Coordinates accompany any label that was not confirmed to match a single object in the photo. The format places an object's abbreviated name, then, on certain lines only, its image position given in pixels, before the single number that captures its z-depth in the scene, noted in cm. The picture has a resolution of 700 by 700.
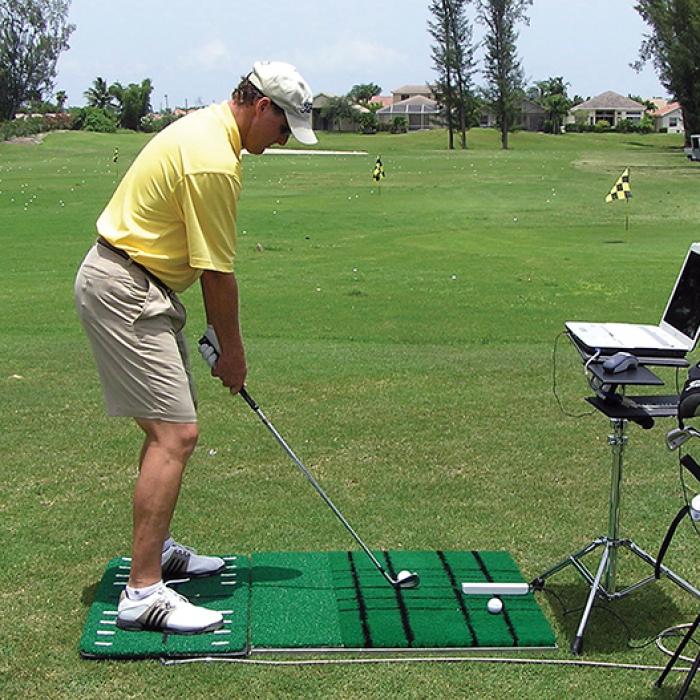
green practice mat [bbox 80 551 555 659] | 366
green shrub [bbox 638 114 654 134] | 9481
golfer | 368
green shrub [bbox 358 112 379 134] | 9612
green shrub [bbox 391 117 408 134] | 9444
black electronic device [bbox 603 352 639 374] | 355
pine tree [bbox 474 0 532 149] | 6366
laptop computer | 372
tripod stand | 362
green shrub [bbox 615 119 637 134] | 9522
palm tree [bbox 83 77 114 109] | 8969
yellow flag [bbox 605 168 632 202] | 1992
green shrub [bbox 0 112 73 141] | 6138
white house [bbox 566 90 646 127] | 12475
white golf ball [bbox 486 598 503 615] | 392
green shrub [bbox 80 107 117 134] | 7475
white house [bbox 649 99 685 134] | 11875
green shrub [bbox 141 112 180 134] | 7983
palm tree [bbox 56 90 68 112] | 8354
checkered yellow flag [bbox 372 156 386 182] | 2731
